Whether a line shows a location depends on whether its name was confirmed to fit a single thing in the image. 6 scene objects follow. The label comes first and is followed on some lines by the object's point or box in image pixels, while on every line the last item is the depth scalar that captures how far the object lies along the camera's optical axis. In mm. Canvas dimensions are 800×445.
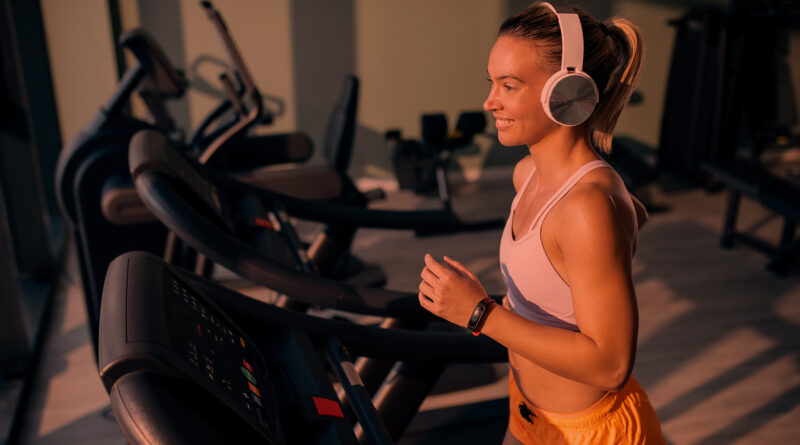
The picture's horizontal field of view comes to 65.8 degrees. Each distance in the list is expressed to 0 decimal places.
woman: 764
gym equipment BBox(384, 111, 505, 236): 3906
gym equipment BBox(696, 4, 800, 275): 3141
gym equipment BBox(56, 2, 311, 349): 2004
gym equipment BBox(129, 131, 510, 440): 1263
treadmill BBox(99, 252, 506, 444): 627
